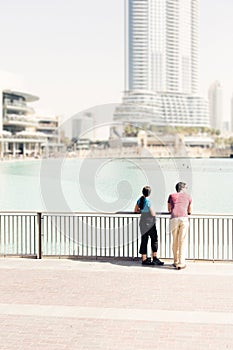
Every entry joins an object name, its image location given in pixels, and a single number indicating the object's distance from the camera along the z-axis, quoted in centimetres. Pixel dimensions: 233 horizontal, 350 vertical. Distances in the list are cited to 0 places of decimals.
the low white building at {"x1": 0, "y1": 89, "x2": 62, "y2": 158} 13638
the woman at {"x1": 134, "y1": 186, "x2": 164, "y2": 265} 1037
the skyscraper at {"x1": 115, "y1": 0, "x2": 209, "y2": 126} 18038
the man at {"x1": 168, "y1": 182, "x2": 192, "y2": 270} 1009
